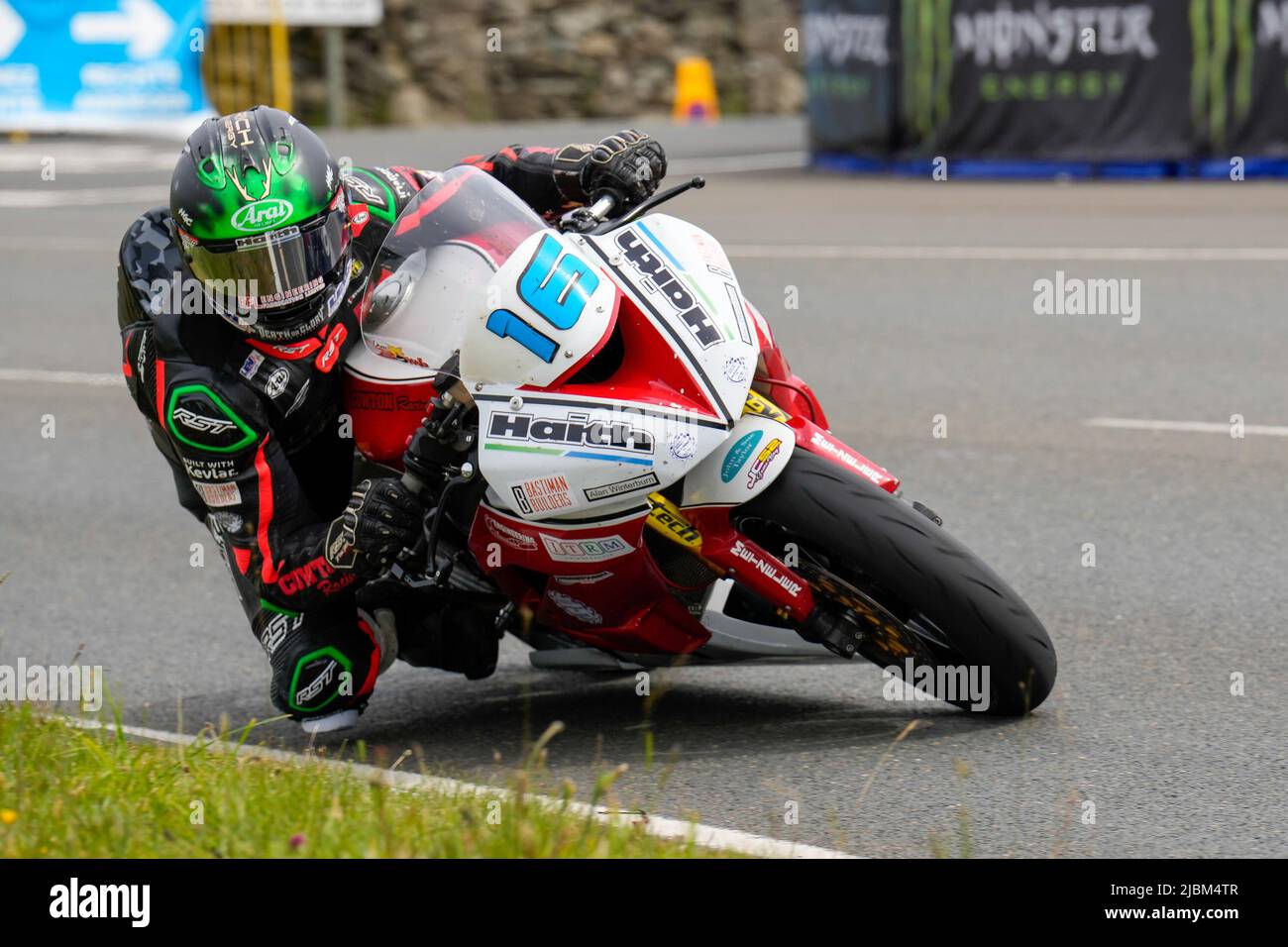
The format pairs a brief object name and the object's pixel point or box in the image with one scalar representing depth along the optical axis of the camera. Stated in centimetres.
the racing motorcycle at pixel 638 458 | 796
